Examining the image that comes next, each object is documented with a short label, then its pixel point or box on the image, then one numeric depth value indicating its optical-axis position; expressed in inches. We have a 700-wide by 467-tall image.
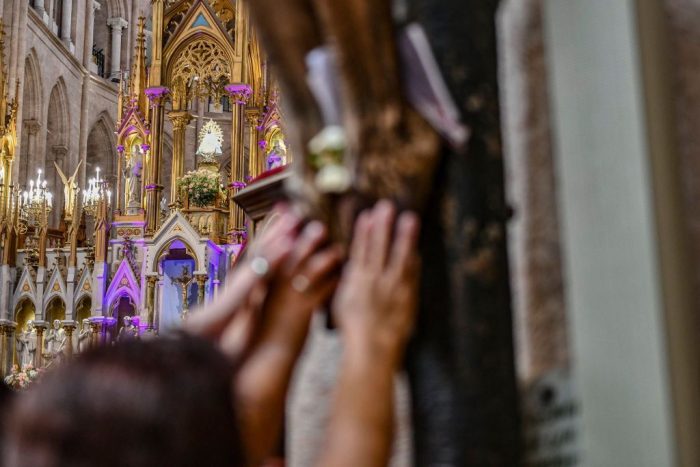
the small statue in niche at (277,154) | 292.6
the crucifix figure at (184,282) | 272.7
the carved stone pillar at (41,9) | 486.6
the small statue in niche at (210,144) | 297.9
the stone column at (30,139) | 469.1
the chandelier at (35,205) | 355.6
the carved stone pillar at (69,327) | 285.7
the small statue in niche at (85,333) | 273.6
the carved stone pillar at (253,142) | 291.9
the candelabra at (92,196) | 386.3
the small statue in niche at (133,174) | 307.4
